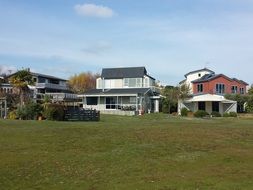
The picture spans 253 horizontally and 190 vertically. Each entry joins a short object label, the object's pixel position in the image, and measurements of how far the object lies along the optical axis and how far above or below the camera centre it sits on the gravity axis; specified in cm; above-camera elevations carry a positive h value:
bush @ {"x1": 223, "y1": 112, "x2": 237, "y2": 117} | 3607 -118
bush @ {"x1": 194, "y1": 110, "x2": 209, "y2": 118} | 3388 -111
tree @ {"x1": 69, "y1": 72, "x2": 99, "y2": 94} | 7292 +663
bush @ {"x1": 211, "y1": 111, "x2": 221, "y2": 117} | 3576 -117
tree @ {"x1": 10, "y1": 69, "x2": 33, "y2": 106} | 2934 +270
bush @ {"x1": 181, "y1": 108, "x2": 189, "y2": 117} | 3624 -92
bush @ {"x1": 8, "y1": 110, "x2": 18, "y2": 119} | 2271 -87
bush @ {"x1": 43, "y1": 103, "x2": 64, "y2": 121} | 2191 -58
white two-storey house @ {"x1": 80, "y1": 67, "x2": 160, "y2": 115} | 4071 +193
